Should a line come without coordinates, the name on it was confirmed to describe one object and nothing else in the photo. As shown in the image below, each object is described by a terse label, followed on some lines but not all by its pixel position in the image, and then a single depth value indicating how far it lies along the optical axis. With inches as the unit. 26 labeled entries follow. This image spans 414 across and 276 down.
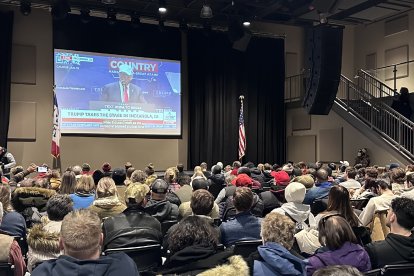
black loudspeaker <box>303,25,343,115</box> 260.4
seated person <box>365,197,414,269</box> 94.7
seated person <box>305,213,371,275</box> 87.4
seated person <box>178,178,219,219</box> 157.8
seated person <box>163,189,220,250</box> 128.5
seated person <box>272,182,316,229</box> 142.6
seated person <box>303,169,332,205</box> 180.2
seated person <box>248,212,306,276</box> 78.1
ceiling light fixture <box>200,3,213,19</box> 368.5
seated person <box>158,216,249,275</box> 69.9
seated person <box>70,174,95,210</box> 163.5
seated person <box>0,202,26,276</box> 96.2
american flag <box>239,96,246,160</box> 482.3
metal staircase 402.6
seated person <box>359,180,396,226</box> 145.1
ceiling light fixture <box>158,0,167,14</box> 378.5
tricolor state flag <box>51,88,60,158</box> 394.0
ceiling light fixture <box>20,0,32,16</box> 374.3
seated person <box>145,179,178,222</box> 149.2
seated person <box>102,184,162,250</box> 111.5
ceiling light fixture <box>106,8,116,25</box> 406.9
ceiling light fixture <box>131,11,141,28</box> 422.0
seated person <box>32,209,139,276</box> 62.8
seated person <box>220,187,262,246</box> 121.7
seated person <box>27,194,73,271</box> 94.6
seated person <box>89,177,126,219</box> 140.9
